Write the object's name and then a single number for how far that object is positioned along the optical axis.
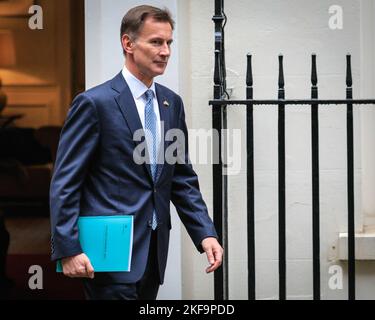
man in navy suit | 6.69
